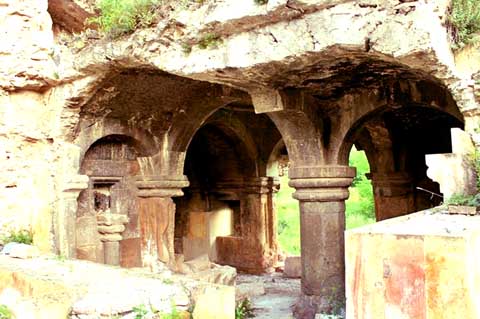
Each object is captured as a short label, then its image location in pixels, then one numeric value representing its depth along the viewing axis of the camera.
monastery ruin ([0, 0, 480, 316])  4.32
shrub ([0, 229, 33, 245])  6.64
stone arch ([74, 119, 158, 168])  7.28
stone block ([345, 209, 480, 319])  2.63
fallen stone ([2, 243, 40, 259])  5.75
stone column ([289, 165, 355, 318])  6.19
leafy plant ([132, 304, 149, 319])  3.50
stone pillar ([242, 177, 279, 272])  11.35
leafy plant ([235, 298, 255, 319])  6.87
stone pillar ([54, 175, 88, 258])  6.94
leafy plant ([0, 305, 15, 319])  3.88
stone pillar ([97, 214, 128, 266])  7.76
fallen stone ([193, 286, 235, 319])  3.59
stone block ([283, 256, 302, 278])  10.39
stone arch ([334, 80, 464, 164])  6.00
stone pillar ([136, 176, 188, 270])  8.14
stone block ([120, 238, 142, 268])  8.01
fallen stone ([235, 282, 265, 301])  8.46
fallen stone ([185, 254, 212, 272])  8.22
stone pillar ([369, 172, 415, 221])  9.16
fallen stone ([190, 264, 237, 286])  7.78
